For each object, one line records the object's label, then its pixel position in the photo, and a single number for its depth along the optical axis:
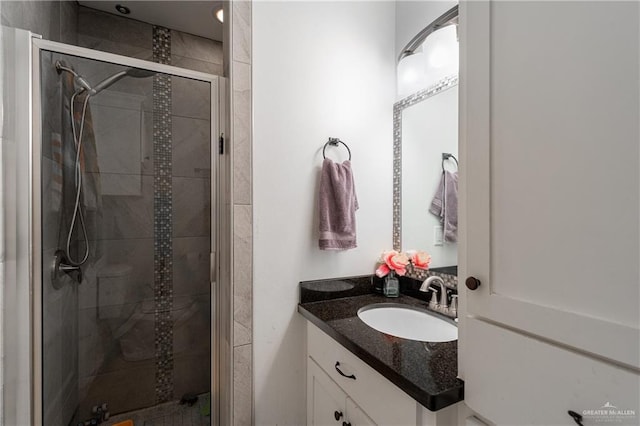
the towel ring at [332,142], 1.37
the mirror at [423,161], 1.29
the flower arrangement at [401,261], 1.33
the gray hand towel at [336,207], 1.30
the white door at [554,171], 0.44
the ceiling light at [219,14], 1.92
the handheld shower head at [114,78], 1.35
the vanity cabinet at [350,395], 0.72
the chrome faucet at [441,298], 1.19
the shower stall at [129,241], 1.29
